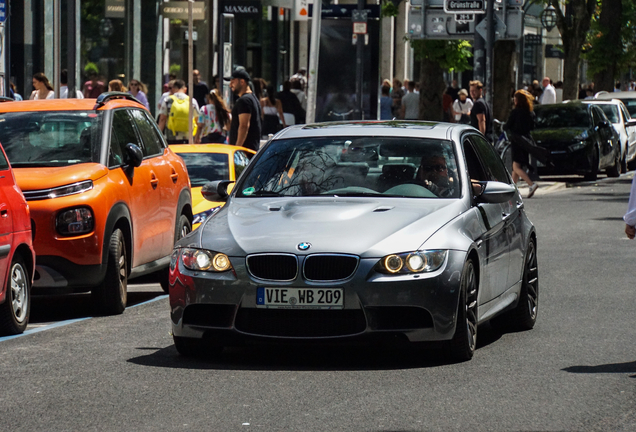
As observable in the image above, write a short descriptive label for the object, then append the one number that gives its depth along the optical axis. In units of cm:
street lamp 4591
